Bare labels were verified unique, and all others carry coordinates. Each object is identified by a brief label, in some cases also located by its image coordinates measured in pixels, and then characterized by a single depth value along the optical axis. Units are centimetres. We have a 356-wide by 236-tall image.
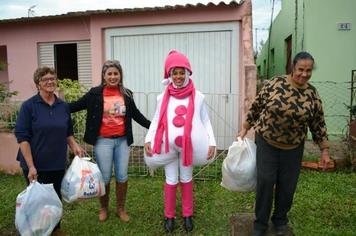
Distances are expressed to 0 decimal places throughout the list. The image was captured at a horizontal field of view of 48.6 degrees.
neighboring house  774
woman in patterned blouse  322
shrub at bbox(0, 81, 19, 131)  630
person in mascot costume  374
